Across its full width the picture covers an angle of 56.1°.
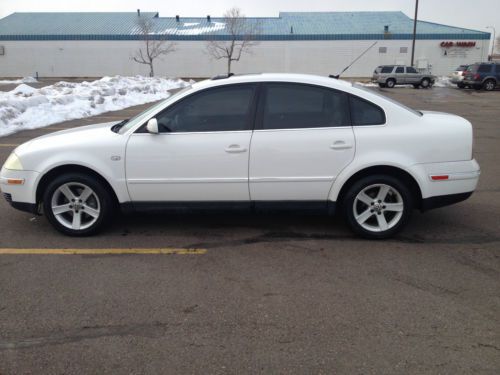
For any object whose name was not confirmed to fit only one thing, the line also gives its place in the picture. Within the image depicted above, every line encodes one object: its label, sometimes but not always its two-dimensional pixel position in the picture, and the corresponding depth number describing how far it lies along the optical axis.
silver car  34.56
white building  49.09
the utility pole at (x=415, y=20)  41.91
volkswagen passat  4.58
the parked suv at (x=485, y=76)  31.22
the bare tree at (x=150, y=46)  48.94
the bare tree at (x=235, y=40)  49.16
